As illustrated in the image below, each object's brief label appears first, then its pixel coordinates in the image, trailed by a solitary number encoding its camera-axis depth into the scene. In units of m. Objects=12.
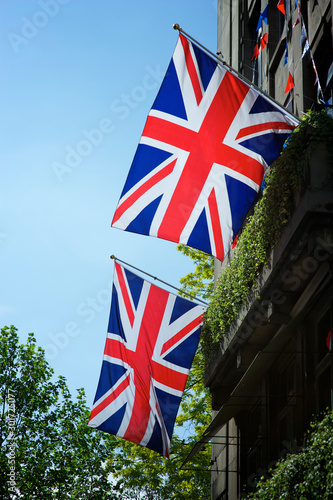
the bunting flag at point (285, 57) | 17.64
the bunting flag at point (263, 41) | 19.81
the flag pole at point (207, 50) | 11.80
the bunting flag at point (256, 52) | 20.22
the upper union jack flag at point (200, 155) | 11.59
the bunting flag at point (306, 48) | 15.38
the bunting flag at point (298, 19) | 15.97
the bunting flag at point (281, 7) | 17.12
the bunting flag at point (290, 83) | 16.41
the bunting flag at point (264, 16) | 19.20
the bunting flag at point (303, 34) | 15.46
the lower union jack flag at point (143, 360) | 14.84
